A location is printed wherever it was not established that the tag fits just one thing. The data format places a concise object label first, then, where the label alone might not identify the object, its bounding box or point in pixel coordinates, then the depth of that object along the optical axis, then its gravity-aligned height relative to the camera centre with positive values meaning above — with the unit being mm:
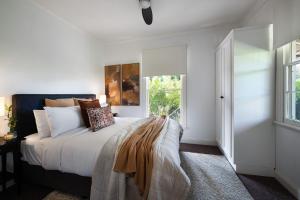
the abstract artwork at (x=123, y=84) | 3898 +363
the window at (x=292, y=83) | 1798 +167
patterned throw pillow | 2136 -316
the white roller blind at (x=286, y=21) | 1674 +932
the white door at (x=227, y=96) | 2412 +7
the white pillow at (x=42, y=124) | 1937 -349
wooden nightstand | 1684 -730
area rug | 1758 -1178
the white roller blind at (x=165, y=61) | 3547 +911
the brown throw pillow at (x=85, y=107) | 2307 -151
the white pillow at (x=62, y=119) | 1918 -300
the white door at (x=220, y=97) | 2875 -11
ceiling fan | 2096 +1313
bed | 1299 -637
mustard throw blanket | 1292 -586
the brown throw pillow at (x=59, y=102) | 2346 -76
